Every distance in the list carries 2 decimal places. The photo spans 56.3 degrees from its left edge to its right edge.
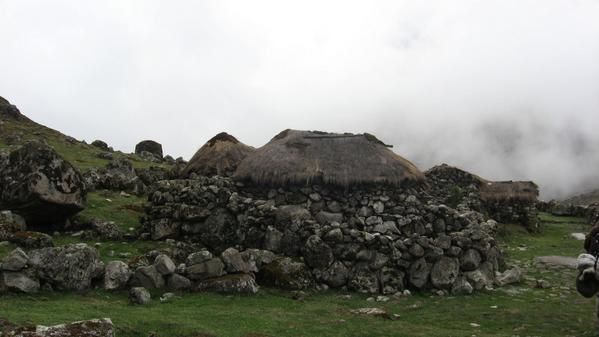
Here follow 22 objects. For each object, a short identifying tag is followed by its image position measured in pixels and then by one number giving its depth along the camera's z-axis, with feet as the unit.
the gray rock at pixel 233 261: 48.49
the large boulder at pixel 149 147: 186.09
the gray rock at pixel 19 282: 39.28
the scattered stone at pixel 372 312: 42.57
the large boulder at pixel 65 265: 41.60
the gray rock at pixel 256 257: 50.06
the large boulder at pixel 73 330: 23.54
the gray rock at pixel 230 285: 46.37
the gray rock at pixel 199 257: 47.55
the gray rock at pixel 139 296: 41.37
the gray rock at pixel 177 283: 45.88
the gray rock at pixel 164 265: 45.96
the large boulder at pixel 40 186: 55.62
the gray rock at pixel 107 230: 58.85
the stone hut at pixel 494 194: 108.27
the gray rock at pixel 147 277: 45.14
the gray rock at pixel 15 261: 39.88
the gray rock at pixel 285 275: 50.26
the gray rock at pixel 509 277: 55.88
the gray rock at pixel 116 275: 43.73
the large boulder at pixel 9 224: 50.62
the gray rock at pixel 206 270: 47.16
